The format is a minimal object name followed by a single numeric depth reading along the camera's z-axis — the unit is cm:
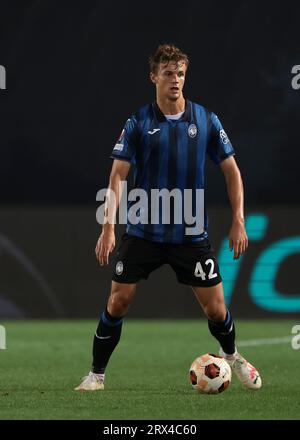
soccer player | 1566
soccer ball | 1548
